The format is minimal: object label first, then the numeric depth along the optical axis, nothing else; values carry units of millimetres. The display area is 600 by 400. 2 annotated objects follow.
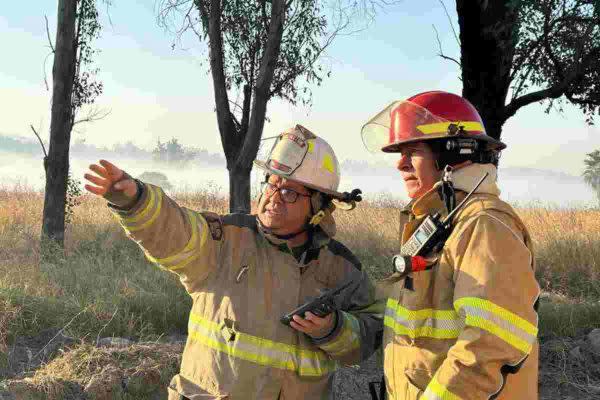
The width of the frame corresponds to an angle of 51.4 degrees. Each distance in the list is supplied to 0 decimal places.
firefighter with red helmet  1880
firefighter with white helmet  2596
